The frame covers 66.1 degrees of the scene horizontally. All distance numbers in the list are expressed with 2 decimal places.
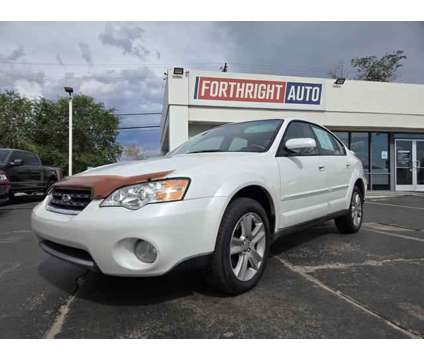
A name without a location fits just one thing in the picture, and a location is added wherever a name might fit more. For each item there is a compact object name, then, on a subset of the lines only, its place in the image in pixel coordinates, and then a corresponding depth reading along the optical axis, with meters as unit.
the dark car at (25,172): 9.23
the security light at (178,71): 11.44
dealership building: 11.72
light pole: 16.45
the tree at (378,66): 29.02
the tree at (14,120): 25.27
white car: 2.10
